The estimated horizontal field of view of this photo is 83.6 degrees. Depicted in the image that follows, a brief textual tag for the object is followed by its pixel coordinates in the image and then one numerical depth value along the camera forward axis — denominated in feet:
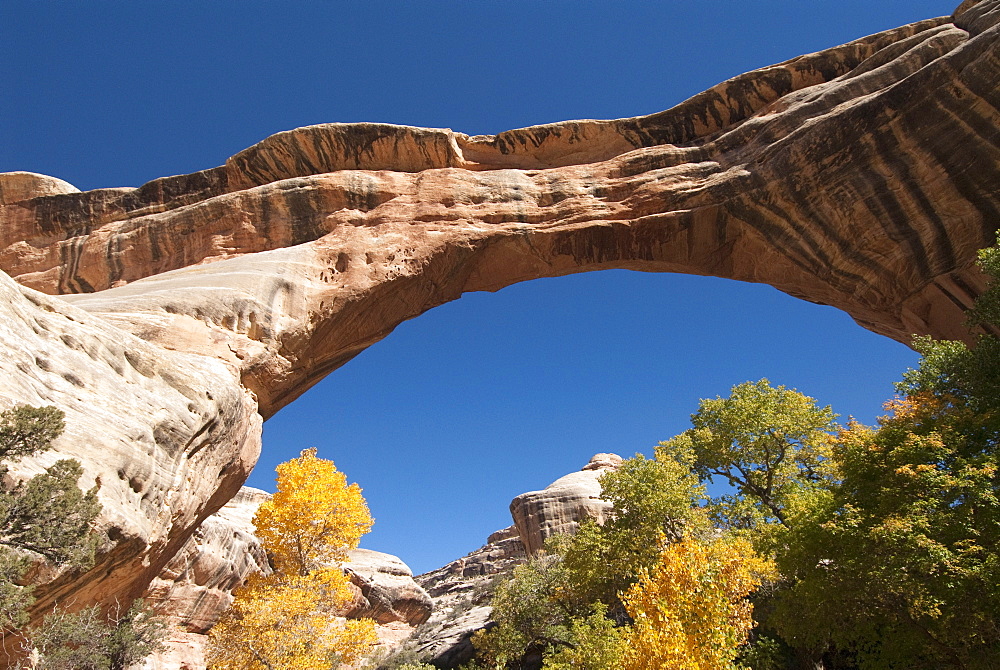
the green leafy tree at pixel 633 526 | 66.69
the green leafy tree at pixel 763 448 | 74.84
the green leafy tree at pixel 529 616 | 78.84
